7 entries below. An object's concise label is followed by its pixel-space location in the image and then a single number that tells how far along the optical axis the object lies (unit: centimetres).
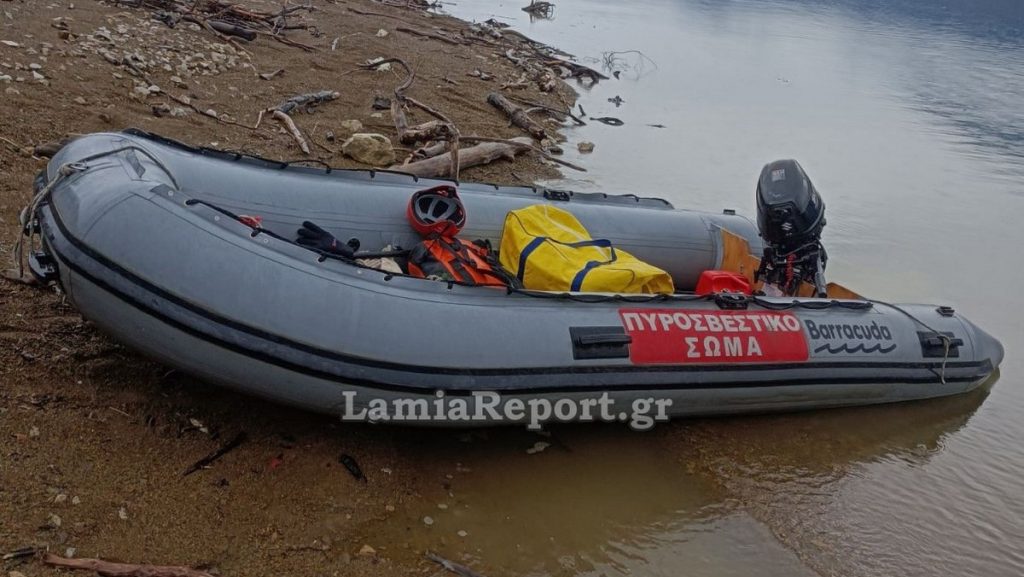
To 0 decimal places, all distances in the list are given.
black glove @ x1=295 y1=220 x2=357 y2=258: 326
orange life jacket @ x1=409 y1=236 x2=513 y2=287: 343
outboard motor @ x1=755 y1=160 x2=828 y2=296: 418
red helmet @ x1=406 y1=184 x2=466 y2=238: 368
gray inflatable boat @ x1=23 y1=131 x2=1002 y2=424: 271
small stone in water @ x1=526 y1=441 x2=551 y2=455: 332
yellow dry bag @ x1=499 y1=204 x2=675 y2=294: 353
